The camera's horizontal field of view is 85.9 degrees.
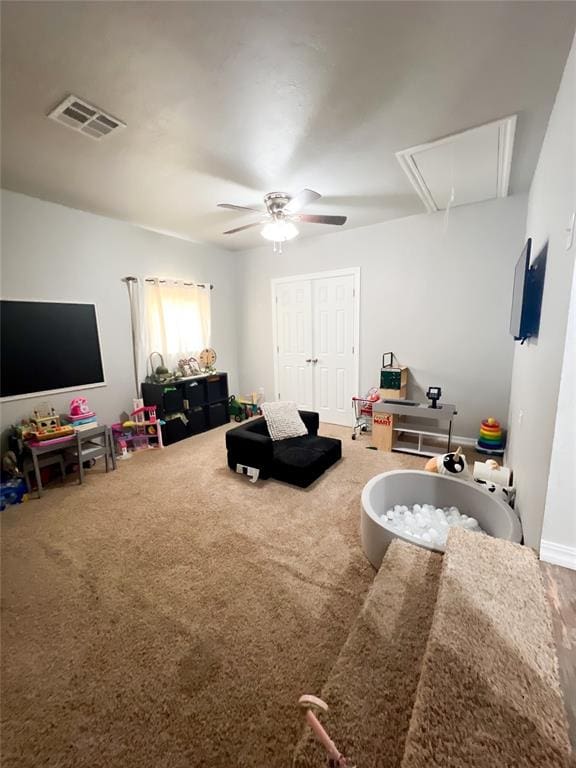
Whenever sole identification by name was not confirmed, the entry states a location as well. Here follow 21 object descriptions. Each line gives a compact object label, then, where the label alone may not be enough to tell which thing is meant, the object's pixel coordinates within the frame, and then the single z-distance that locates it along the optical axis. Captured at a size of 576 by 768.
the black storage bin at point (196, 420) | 4.37
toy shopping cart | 4.05
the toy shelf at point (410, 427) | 3.39
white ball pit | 1.81
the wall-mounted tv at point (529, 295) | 1.79
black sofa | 2.86
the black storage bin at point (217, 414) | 4.68
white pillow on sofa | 3.31
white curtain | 4.13
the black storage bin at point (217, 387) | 4.64
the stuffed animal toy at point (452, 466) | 2.36
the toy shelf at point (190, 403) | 4.03
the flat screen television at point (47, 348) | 2.95
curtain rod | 3.80
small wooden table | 2.75
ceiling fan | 2.72
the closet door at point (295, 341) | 4.73
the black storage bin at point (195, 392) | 4.34
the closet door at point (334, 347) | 4.38
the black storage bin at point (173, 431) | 4.04
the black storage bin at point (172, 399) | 4.04
